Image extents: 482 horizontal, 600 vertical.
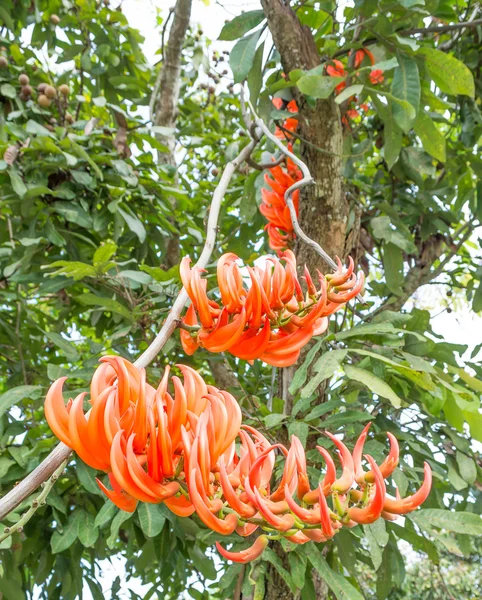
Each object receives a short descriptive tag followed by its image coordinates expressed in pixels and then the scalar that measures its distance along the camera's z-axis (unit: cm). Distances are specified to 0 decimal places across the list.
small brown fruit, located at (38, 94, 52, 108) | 257
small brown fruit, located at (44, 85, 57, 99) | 259
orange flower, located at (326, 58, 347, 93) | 198
